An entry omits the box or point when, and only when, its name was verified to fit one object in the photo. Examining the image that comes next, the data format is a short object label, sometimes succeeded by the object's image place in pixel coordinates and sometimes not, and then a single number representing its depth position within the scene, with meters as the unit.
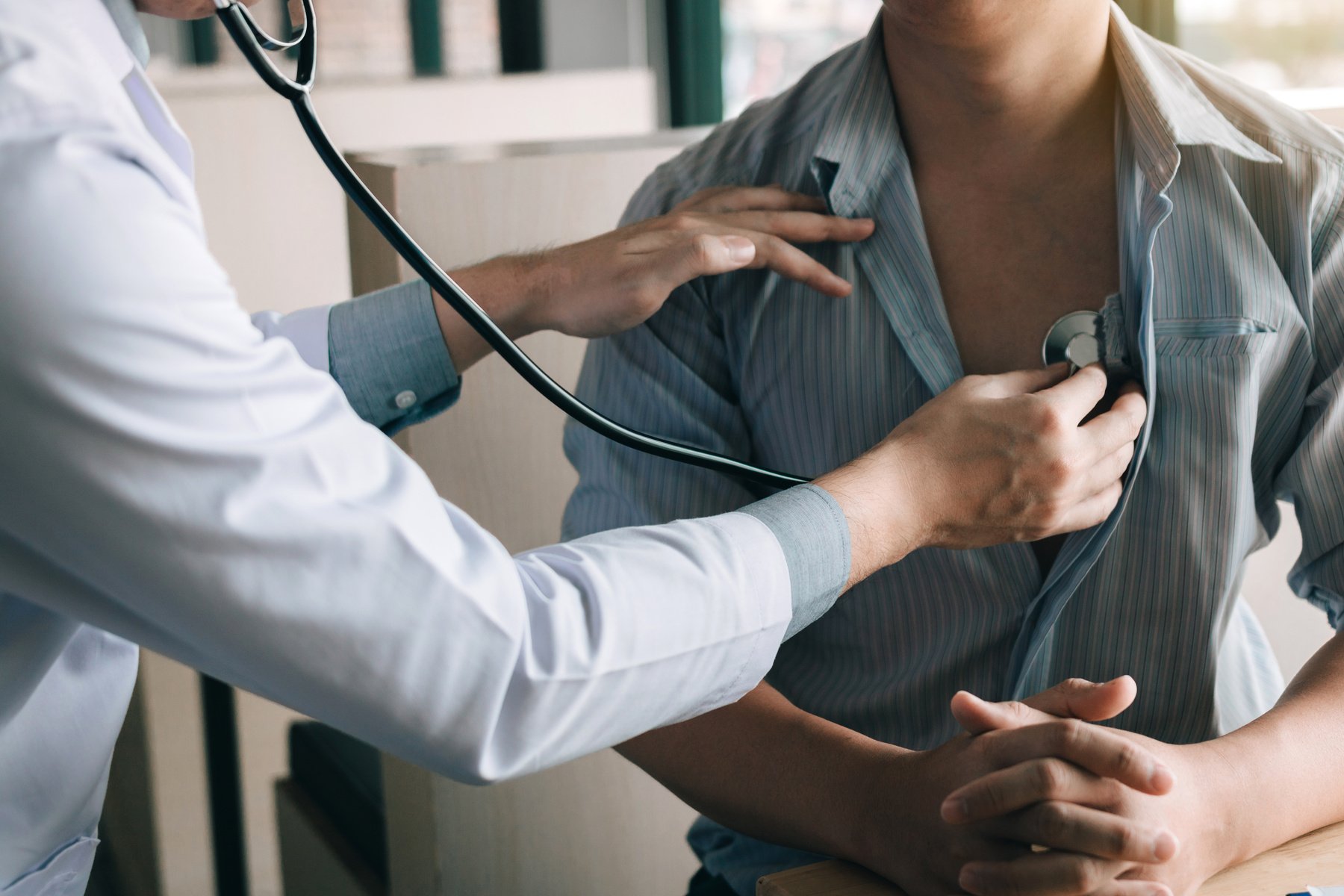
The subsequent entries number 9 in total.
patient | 0.96
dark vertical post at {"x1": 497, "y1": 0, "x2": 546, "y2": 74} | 3.83
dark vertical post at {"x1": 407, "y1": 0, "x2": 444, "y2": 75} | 5.30
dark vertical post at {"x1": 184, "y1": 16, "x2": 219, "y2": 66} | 5.79
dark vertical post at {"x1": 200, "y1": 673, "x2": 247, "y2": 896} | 2.18
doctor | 0.58
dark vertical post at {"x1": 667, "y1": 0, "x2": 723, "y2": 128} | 3.80
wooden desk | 0.75
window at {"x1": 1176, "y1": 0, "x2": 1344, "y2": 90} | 2.40
